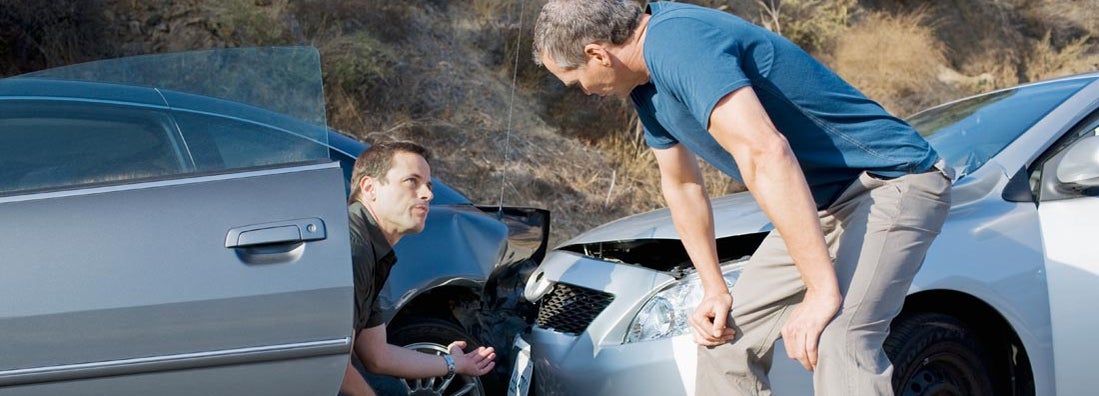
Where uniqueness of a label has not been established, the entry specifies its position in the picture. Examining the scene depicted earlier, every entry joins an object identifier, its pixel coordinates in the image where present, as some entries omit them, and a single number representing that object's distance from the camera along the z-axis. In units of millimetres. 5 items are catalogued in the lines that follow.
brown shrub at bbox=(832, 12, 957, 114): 13398
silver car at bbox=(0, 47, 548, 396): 2830
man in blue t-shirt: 2613
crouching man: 3521
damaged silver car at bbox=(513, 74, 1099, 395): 3752
